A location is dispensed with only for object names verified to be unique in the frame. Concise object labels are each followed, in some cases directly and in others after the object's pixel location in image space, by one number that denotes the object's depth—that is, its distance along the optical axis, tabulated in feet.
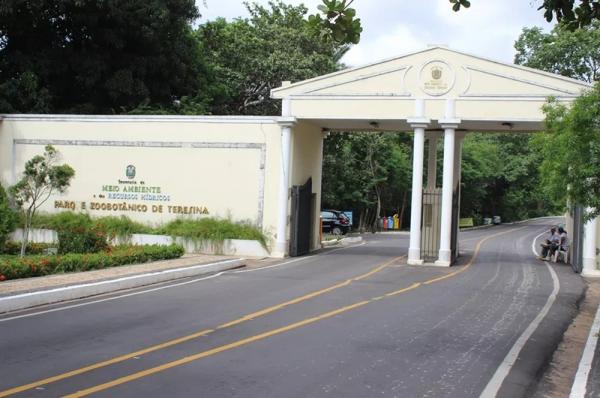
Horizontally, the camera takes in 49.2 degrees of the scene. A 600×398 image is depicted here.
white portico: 70.54
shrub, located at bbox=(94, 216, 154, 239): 78.02
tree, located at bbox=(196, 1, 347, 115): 111.55
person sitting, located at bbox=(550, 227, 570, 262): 82.74
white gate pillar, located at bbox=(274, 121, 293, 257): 75.82
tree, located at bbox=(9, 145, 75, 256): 63.31
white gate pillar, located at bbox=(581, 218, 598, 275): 67.72
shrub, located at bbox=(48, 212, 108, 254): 65.82
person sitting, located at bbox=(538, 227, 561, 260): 83.16
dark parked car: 132.26
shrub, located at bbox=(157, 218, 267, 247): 76.13
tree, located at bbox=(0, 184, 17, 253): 63.46
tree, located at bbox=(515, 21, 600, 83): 151.02
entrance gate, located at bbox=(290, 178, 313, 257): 77.92
